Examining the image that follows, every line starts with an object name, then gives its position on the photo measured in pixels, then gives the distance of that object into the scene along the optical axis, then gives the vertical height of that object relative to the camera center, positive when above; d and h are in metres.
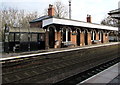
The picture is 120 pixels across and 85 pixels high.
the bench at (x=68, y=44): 18.39 -0.82
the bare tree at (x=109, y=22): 48.21 +7.78
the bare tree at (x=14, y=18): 28.45 +6.25
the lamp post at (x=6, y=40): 13.06 -0.06
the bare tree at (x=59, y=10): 43.55 +11.67
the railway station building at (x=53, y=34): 13.77 +0.75
